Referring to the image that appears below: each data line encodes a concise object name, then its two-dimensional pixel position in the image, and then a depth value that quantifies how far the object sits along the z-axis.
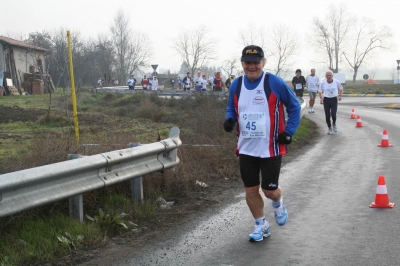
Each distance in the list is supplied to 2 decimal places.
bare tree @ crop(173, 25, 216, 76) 63.34
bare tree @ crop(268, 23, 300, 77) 60.88
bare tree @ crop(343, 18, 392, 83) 85.50
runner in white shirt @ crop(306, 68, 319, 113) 26.64
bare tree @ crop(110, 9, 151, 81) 85.69
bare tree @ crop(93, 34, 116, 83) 73.44
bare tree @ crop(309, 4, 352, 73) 84.69
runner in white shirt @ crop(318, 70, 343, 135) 17.23
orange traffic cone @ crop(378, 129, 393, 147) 14.19
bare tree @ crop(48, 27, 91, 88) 38.85
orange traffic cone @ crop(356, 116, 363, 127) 19.64
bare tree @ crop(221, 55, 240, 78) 32.40
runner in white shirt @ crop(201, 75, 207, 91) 35.15
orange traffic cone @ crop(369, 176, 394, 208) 7.43
